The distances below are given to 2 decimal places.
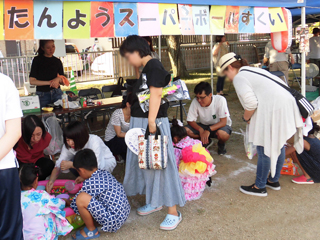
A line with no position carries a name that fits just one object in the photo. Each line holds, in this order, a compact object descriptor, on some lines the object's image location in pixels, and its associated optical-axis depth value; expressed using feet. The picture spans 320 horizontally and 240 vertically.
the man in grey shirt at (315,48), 29.89
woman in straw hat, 10.32
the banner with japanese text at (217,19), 14.20
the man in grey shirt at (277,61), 26.04
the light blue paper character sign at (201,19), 13.62
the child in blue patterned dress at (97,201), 8.98
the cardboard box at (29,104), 15.29
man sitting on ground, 15.37
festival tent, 13.18
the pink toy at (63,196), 10.82
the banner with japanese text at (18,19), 9.79
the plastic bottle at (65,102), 15.98
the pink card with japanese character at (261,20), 15.58
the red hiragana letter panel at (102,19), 11.14
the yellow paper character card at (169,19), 12.61
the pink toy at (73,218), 9.93
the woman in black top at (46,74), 16.48
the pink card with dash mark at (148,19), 12.07
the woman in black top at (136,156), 8.71
